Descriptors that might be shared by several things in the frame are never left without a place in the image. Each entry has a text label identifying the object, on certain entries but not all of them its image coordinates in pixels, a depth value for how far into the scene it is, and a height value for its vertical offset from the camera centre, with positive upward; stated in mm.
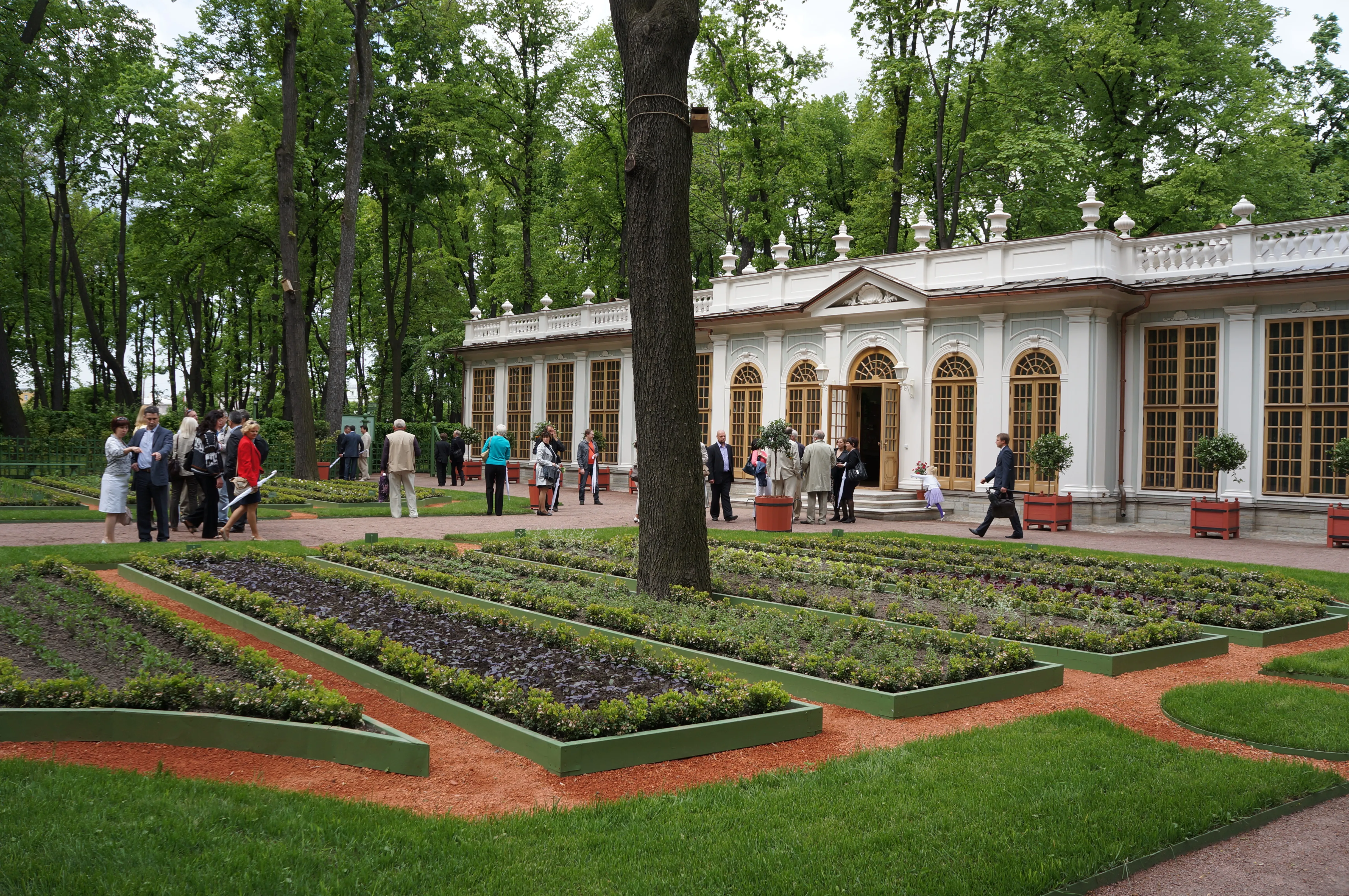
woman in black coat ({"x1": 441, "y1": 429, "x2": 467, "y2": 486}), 30973 -386
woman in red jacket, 13711 -429
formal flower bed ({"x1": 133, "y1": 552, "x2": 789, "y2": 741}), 5430 -1467
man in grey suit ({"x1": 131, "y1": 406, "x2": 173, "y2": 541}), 12945 -398
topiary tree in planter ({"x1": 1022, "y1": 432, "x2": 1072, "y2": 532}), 19375 -1018
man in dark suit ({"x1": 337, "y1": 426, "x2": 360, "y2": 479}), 27906 -206
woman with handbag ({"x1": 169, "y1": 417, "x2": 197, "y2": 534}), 14422 -544
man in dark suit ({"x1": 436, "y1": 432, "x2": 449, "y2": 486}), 31027 -362
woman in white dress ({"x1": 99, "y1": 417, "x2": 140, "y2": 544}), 12633 -532
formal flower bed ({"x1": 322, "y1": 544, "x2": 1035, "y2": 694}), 6703 -1491
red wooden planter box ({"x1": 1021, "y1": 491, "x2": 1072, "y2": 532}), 19344 -1286
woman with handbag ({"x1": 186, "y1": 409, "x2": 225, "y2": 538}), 14000 -365
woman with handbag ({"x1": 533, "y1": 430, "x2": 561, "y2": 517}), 19641 -540
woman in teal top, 19234 -386
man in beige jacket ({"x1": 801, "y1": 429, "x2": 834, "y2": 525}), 19641 -448
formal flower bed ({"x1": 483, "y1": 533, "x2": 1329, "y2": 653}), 8297 -1526
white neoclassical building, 18672 +1998
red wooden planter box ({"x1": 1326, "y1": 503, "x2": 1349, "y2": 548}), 16594 -1305
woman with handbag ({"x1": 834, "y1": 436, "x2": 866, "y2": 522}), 20094 -561
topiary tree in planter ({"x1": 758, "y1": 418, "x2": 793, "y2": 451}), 20016 +183
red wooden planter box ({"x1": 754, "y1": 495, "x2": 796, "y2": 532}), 17375 -1217
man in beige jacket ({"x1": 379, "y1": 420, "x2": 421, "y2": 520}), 18281 -379
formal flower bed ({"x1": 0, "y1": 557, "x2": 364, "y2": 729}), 5234 -1382
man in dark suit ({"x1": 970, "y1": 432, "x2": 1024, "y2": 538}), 17391 -567
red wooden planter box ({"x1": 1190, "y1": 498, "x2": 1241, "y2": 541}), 18219 -1313
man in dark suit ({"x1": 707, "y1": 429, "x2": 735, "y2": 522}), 19531 -512
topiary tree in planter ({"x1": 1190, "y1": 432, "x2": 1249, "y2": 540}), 18188 -1046
